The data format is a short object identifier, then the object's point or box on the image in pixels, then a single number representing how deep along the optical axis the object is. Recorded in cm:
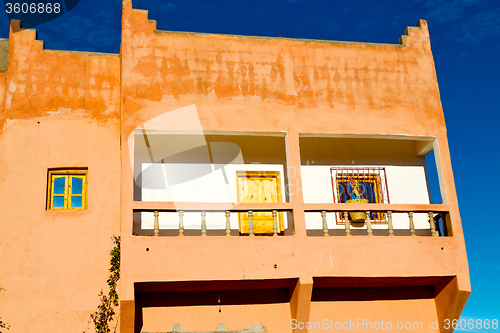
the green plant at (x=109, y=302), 1038
